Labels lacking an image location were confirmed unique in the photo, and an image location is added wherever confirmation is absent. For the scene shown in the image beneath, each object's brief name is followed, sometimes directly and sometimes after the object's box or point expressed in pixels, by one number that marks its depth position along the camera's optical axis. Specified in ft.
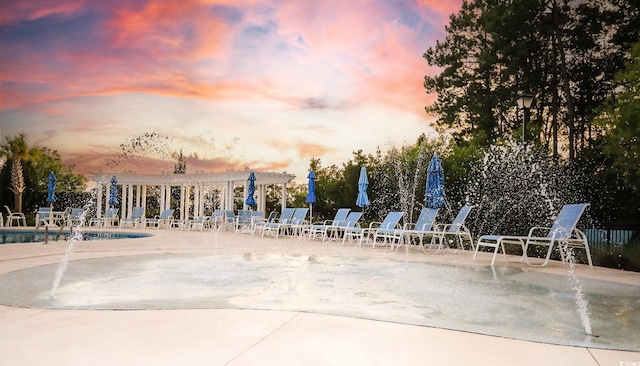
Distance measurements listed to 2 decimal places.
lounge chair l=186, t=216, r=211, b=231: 60.14
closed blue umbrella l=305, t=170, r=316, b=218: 51.78
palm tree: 89.35
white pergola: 67.46
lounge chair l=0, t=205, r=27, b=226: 60.00
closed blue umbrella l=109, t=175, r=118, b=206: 68.49
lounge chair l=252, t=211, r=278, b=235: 52.90
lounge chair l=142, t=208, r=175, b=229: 65.41
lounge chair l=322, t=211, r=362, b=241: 40.37
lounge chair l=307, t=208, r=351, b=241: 43.55
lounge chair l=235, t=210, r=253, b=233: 56.15
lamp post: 37.68
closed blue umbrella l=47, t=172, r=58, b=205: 67.46
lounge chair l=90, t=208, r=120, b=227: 68.95
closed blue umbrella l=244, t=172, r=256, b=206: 59.36
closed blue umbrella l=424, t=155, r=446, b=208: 34.96
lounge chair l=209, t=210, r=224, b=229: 60.23
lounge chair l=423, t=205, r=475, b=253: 28.48
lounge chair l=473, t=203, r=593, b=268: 21.73
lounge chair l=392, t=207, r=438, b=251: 31.47
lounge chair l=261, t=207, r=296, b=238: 48.62
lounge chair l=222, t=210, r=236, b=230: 60.90
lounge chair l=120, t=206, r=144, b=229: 67.16
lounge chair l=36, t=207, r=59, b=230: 59.30
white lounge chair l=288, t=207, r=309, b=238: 47.93
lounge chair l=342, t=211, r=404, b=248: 34.40
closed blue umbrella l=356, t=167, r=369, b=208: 44.83
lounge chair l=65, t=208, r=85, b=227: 60.80
